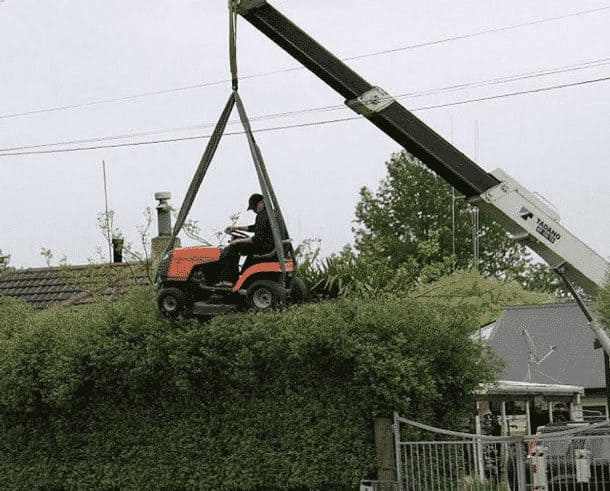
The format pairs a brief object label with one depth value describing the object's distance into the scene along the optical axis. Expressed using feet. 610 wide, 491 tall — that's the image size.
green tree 217.56
